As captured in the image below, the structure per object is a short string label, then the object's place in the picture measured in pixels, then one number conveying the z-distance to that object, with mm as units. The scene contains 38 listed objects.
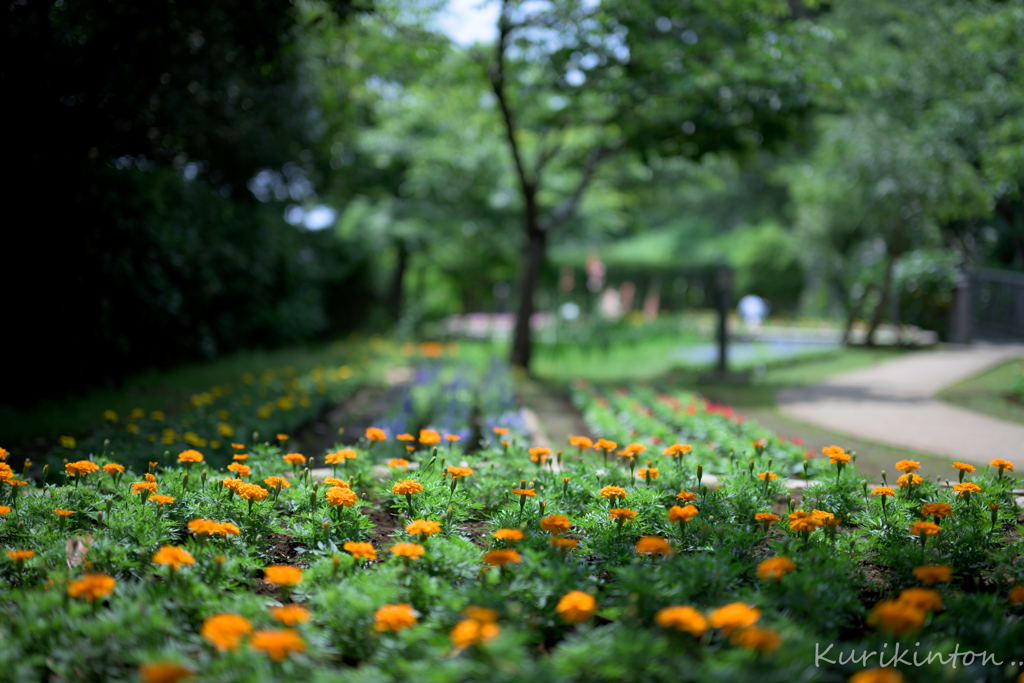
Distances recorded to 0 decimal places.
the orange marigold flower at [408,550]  1804
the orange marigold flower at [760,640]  1307
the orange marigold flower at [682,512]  2055
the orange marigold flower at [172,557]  1738
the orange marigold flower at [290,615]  1470
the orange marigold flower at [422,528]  1954
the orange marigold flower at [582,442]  2855
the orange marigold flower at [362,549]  1829
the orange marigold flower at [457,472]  2488
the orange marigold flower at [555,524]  2016
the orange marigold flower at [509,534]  1900
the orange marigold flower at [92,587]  1570
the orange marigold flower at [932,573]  1677
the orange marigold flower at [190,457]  2473
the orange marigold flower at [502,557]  1742
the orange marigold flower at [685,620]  1389
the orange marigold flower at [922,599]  1485
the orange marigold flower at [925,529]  2017
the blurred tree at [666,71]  6613
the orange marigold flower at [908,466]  2475
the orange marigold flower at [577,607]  1513
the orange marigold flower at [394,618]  1493
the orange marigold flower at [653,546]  1829
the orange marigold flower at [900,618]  1377
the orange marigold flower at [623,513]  2115
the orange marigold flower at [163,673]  1210
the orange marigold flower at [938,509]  2111
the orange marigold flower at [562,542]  1962
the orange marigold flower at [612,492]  2309
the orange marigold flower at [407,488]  2287
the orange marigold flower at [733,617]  1387
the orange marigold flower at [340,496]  2156
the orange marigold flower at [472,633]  1344
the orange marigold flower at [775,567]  1713
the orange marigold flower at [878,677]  1182
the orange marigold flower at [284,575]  1647
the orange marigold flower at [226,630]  1365
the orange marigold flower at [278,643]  1312
